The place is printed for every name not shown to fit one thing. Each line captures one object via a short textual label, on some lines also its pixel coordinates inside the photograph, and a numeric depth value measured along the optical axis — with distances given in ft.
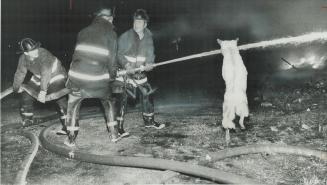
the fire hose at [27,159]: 15.84
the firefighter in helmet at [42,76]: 20.54
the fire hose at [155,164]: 13.55
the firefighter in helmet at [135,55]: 21.80
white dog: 16.70
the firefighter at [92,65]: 18.85
